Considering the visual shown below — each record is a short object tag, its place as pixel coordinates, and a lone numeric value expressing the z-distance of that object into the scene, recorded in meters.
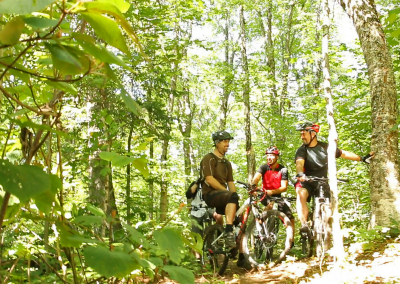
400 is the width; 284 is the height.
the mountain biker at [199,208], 6.50
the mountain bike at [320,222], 6.07
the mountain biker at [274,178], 6.81
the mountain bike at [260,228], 6.28
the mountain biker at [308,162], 6.48
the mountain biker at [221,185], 6.07
